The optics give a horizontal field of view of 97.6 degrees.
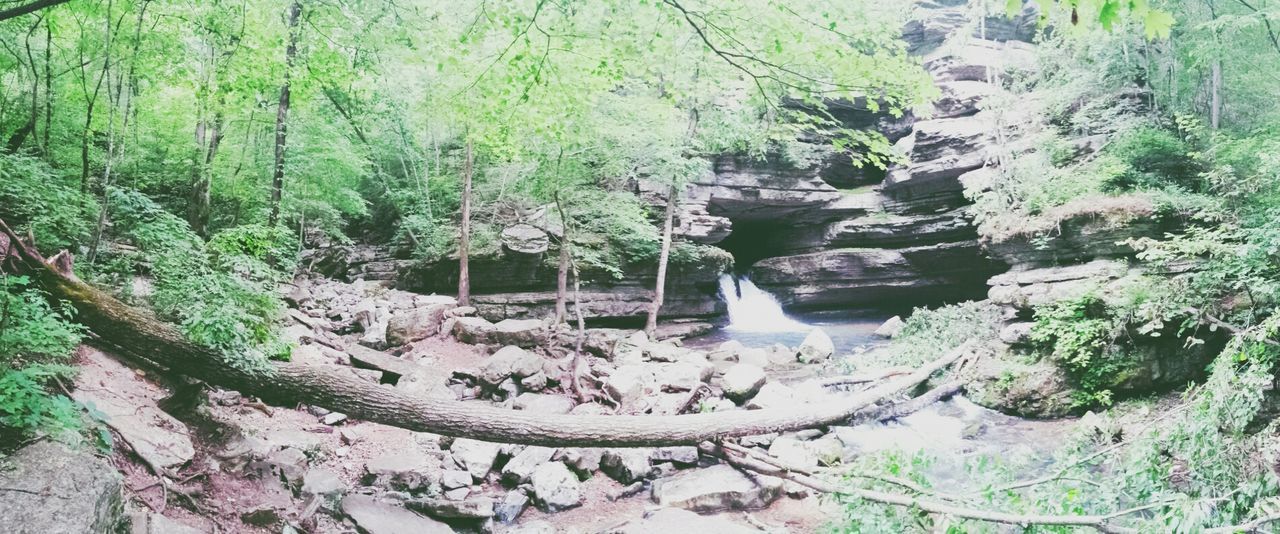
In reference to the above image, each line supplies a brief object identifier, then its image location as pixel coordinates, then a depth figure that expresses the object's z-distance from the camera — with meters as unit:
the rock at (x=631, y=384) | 9.20
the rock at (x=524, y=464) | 6.63
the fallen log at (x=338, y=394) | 5.12
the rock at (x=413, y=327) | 11.11
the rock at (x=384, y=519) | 5.09
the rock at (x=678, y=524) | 5.43
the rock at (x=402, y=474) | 6.09
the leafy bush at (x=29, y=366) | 3.23
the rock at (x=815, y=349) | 13.84
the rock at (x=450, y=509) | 5.63
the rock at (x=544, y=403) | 8.60
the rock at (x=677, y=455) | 7.39
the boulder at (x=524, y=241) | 15.05
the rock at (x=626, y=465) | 7.04
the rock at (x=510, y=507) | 5.98
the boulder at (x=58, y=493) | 2.83
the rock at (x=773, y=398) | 9.64
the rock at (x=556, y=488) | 6.32
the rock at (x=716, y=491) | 6.32
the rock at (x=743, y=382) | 10.33
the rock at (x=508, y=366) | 9.30
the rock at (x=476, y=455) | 6.68
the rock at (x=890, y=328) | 16.81
